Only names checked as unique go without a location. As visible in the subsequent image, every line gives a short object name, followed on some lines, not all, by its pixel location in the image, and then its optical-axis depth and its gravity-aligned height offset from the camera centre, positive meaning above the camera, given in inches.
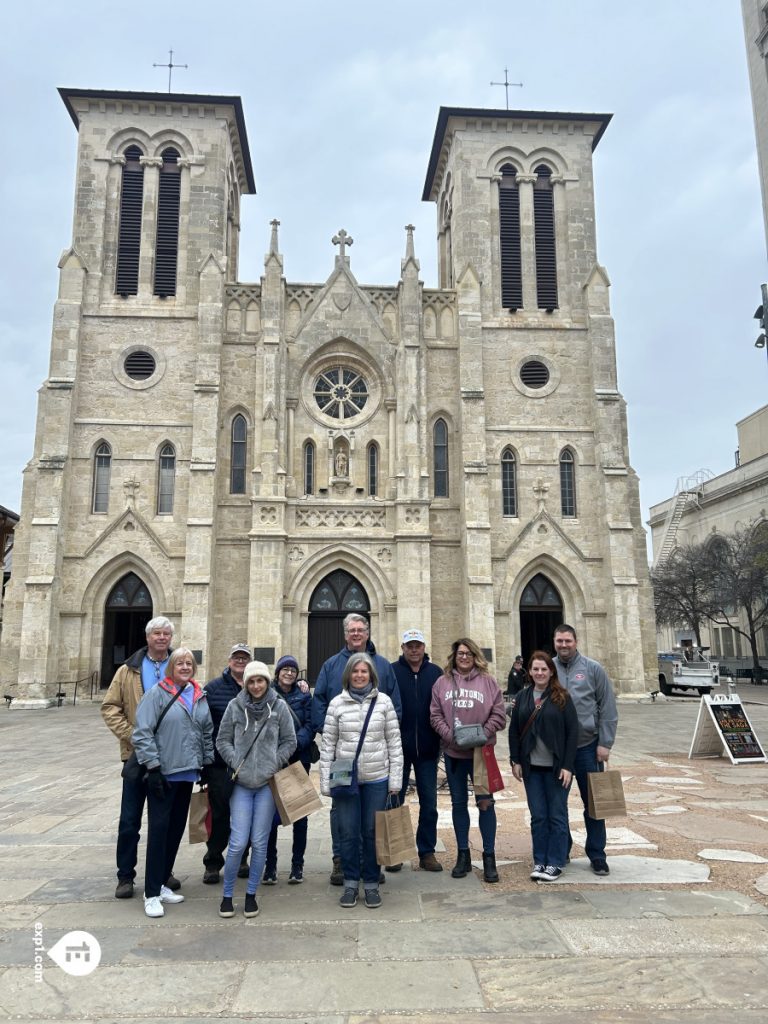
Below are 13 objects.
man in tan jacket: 233.0 -16.3
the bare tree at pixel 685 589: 1652.7 +146.6
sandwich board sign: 489.1 -48.9
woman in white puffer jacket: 230.7 -29.4
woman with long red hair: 243.0 -33.2
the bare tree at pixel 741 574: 1498.5 +159.9
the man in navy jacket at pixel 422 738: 265.0 -28.0
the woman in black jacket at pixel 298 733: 250.2 -25.1
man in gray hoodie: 250.2 -21.0
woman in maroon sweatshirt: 250.4 -19.1
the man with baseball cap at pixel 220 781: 244.2 -38.9
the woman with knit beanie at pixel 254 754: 220.7 -28.1
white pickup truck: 1192.2 -33.1
